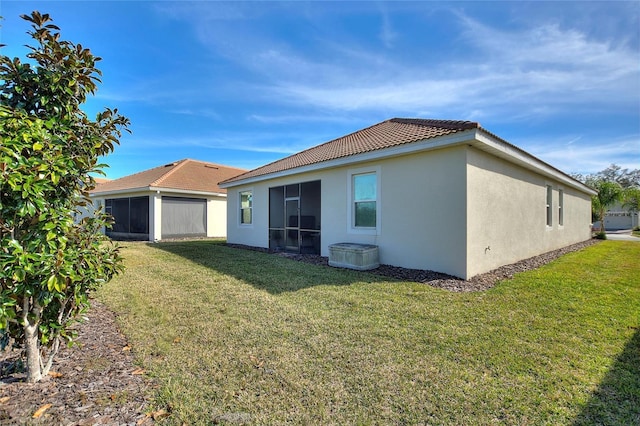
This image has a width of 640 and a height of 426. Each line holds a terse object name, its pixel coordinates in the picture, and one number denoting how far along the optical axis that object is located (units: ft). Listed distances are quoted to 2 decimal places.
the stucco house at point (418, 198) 21.98
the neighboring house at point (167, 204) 54.60
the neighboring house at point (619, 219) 114.42
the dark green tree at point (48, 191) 7.16
